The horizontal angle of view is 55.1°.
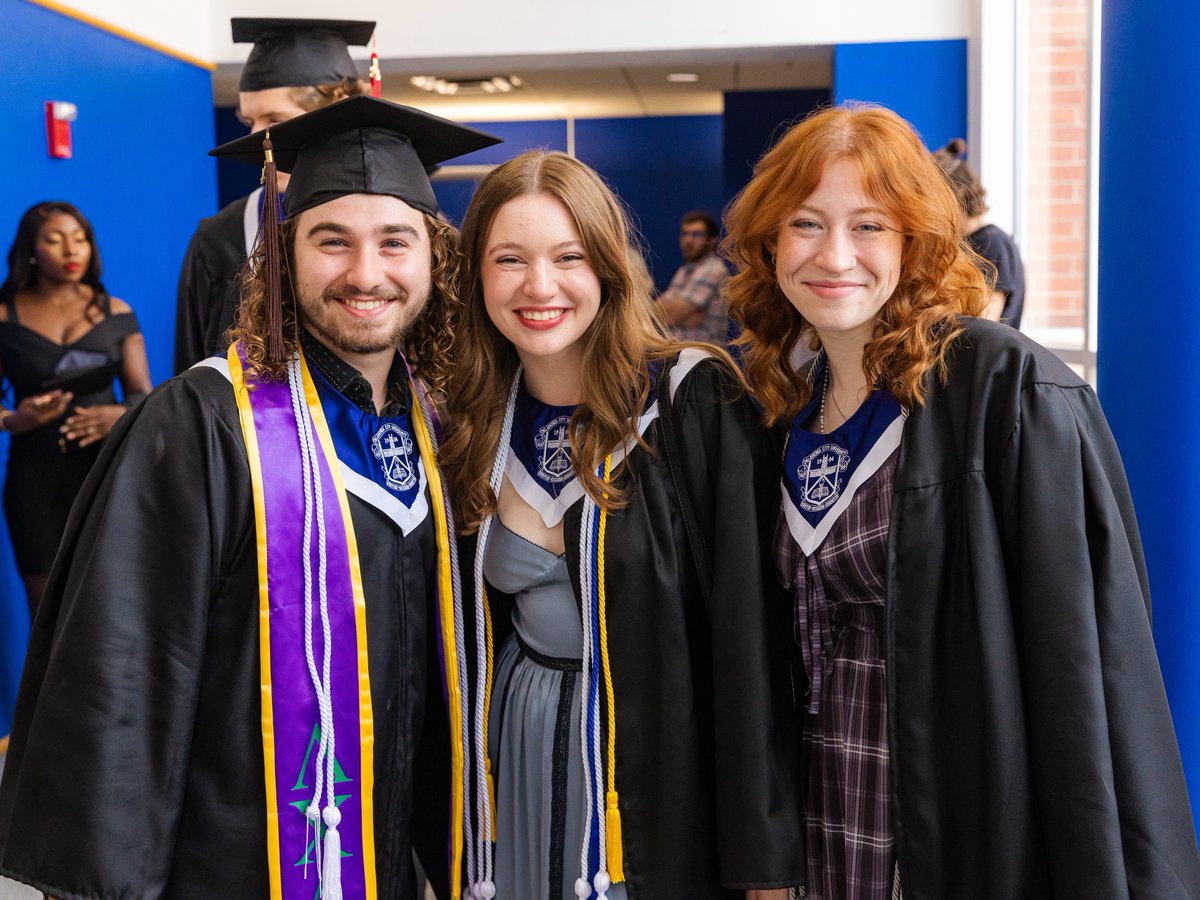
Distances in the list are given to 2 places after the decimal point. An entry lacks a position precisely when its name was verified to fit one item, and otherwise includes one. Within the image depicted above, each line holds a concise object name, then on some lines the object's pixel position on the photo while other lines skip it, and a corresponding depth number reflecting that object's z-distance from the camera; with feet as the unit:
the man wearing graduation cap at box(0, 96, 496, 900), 5.26
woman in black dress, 13.12
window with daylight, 16.93
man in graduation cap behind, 9.66
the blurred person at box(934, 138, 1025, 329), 11.38
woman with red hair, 4.99
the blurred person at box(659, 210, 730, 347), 24.48
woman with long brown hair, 5.79
